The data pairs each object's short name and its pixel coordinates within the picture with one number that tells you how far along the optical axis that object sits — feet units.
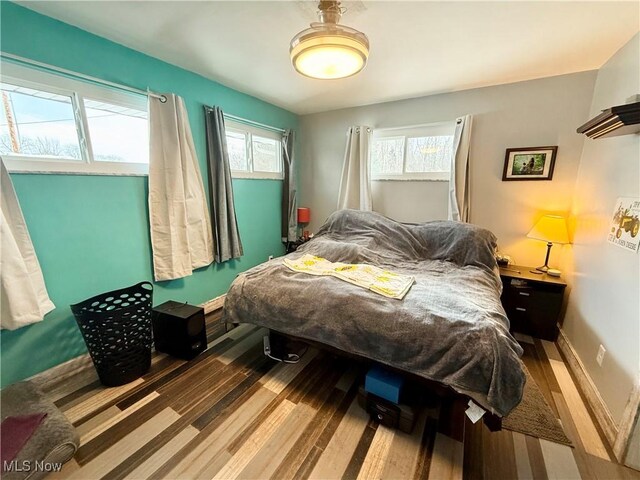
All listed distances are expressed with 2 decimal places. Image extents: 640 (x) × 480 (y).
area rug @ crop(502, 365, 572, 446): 4.84
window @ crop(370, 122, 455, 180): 10.00
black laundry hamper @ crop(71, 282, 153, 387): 5.47
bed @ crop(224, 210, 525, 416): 4.07
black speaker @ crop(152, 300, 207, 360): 6.63
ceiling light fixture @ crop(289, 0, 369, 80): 4.40
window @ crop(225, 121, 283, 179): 9.99
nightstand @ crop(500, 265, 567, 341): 7.62
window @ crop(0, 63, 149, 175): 5.21
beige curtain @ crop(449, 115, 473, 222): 9.25
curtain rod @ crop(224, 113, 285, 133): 9.43
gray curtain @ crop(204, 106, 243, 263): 8.62
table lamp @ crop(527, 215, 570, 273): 7.74
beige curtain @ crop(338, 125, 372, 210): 10.97
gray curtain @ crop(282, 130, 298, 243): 11.92
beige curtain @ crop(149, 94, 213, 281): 7.25
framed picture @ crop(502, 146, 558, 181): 8.40
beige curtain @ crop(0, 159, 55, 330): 4.81
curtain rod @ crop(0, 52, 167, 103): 5.06
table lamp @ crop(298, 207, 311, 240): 12.89
